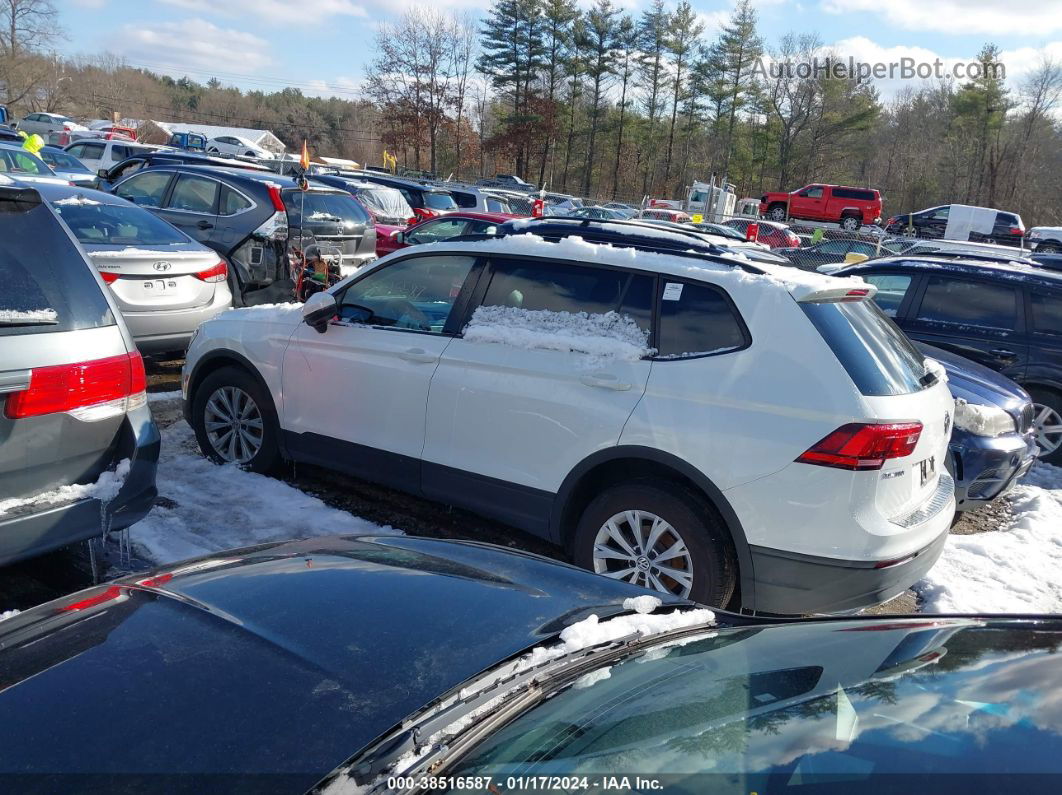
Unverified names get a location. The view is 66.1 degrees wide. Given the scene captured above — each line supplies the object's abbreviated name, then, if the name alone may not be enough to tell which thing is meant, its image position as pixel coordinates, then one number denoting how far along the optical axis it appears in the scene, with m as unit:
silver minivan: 3.18
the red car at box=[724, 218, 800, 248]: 25.17
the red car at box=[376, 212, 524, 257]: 13.09
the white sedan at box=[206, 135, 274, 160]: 40.05
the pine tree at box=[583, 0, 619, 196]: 52.64
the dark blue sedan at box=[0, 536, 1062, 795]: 1.42
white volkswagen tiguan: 3.51
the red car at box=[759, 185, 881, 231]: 39.09
